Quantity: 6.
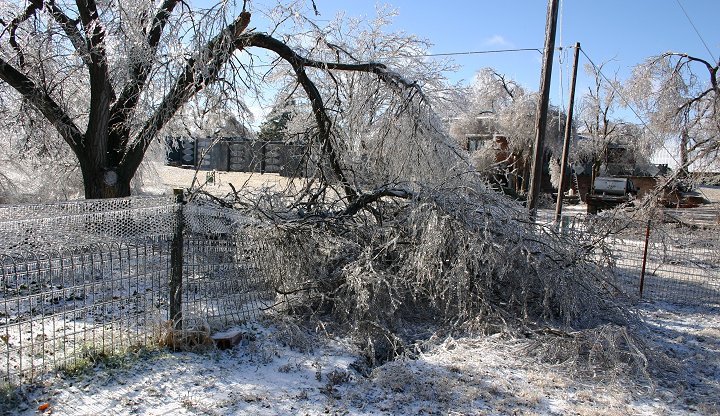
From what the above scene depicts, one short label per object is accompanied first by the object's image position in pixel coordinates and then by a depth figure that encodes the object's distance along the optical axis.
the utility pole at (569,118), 13.45
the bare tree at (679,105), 14.87
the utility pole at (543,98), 8.90
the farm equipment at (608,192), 18.97
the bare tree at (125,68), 6.80
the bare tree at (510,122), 24.39
